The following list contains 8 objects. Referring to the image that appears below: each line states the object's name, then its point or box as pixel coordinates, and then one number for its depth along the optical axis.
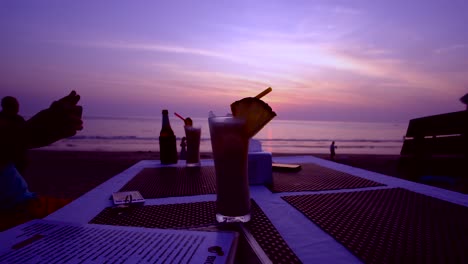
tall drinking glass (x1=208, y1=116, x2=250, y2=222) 0.65
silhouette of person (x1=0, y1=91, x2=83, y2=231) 0.74
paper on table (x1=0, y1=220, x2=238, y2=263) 0.41
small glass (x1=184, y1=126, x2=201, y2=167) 1.44
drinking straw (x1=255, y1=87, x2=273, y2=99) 0.69
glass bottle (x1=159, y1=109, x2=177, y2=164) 1.54
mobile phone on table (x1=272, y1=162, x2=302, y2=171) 1.26
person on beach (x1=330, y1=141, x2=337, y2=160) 9.12
